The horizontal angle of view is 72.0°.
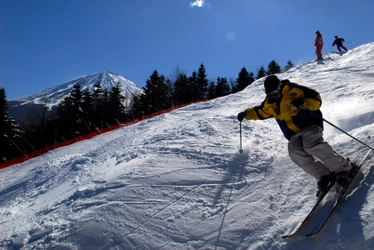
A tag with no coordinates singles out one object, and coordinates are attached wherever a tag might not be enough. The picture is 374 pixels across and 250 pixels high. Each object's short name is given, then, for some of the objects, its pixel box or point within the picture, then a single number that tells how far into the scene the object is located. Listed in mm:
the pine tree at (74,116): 29402
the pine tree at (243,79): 37656
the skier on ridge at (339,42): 17359
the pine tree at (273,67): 46209
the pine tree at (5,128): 24203
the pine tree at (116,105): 32531
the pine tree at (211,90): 38775
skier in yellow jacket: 3145
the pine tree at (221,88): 37656
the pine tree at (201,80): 37844
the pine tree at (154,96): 33906
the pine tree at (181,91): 36959
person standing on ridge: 15750
